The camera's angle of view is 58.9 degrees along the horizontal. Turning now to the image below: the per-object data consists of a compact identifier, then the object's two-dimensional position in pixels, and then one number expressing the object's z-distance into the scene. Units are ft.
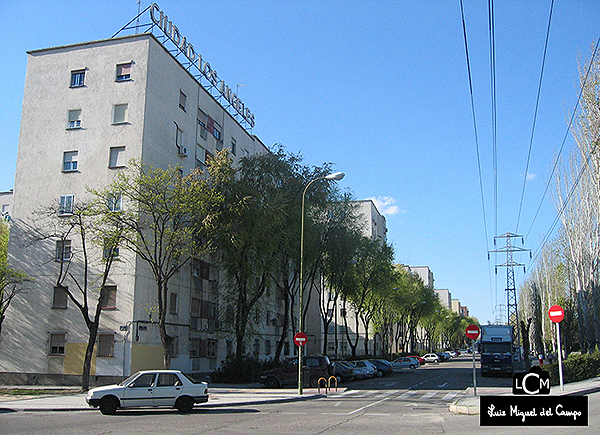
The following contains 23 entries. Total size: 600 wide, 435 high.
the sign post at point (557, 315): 65.57
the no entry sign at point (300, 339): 87.20
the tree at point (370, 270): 159.94
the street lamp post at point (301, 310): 82.74
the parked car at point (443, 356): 283.69
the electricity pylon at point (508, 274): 204.74
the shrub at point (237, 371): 111.86
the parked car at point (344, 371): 120.47
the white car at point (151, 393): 58.18
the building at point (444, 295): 634.43
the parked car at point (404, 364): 185.45
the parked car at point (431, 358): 264.56
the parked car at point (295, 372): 99.30
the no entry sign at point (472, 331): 77.20
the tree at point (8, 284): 104.42
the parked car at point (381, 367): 151.15
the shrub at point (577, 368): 76.28
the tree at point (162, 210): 91.71
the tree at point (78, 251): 95.86
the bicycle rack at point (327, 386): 87.95
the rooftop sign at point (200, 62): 118.52
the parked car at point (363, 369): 136.15
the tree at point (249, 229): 107.04
